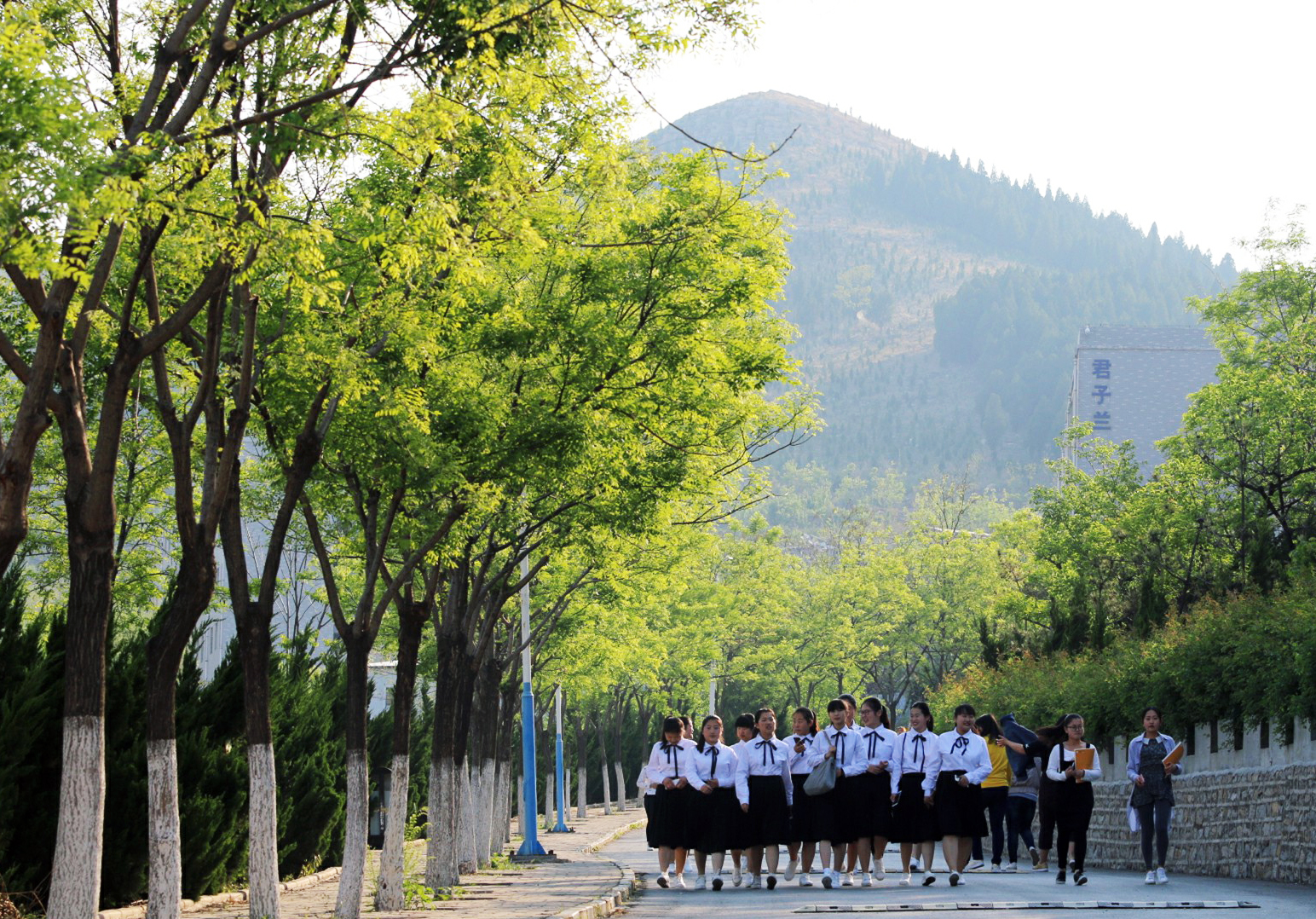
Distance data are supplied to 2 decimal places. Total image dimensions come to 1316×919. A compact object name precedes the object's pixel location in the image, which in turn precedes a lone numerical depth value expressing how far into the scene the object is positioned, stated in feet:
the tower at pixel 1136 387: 356.79
